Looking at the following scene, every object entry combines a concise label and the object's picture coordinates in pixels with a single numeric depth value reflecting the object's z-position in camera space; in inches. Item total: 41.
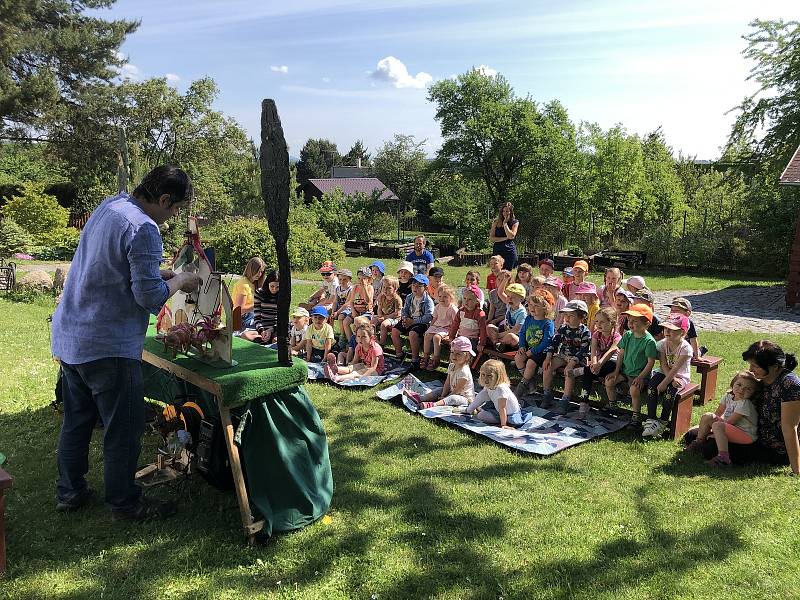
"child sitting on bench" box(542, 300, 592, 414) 242.7
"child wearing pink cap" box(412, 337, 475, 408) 251.0
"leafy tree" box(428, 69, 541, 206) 1103.0
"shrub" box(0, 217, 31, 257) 595.5
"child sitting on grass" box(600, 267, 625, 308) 293.7
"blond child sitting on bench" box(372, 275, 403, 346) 326.0
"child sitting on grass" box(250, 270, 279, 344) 338.3
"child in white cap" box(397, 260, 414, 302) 352.4
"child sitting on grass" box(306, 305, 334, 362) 320.2
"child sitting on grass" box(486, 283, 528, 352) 278.5
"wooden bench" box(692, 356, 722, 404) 249.5
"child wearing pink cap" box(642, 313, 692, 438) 218.6
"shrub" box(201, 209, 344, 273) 723.4
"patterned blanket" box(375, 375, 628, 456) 210.1
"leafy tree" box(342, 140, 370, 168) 3208.7
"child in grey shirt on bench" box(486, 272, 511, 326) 308.2
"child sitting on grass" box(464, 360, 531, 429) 227.9
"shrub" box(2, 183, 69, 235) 827.4
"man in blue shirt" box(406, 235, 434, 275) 383.9
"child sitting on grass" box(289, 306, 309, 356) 329.7
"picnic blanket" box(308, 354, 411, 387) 283.1
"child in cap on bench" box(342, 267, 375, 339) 342.6
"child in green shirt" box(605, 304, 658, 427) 226.4
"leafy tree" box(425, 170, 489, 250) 1088.8
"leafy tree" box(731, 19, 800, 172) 848.3
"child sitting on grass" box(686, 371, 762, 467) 187.5
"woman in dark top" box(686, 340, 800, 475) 179.9
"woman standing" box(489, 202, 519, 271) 391.2
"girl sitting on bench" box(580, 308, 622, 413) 240.5
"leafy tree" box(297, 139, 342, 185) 2886.3
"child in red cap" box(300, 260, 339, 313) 377.7
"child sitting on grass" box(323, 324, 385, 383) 294.2
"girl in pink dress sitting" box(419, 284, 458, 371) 298.8
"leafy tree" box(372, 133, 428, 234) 1819.6
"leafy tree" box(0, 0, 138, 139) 812.0
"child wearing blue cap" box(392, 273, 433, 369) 310.3
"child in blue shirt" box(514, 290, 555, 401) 254.4
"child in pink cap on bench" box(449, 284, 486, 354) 285.0
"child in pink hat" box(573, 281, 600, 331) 293.3
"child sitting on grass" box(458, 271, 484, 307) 319.8
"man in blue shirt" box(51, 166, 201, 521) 135.6
